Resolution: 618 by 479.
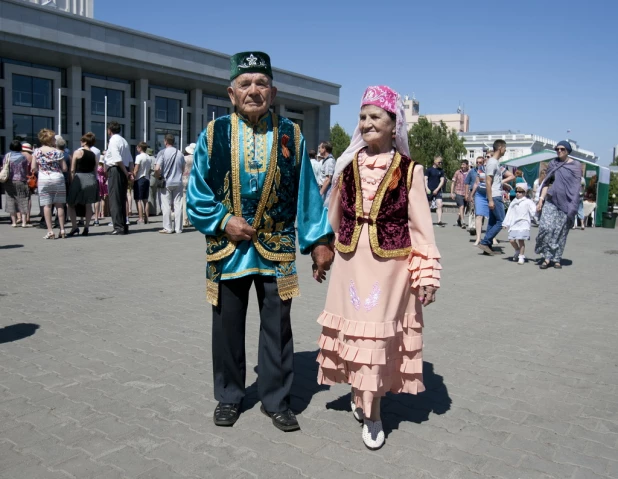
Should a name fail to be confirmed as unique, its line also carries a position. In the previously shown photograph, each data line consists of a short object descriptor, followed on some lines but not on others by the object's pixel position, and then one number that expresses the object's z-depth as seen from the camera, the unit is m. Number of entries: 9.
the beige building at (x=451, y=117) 184.43
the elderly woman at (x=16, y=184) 13.27
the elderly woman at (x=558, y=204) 9.55
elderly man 3.48
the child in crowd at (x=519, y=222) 10.50
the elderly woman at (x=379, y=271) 3.38
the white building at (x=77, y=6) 38.62
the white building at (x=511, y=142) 143.82
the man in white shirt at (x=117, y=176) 11.90
